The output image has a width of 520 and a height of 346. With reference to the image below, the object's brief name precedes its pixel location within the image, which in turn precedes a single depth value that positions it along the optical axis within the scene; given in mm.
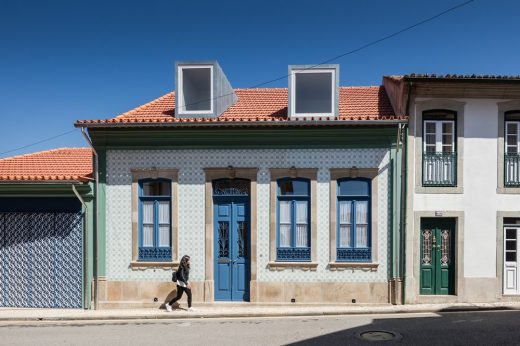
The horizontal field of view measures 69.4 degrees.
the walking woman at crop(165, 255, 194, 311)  9320
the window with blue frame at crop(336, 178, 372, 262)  9820
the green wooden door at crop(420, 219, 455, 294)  9961
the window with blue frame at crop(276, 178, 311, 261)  9852
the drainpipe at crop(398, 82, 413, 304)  9688
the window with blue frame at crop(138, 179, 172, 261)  10000
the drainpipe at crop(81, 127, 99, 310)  9922
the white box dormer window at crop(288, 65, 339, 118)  10477
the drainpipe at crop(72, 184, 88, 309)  9938
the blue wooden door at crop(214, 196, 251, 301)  9977
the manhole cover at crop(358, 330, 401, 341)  7246
